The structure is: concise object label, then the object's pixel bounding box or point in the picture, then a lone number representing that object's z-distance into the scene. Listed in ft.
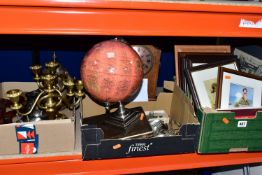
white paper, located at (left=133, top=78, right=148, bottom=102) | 3.71
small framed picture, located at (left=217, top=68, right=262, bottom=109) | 3.20
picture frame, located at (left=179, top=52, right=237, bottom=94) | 3.53
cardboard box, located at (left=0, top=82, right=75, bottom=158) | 2.63
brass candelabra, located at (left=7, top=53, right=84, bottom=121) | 2.95
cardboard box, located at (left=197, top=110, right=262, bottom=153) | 2.83
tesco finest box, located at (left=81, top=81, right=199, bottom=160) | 2.74
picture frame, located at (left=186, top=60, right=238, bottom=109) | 3.31
